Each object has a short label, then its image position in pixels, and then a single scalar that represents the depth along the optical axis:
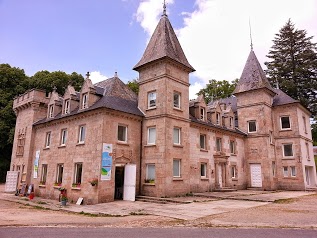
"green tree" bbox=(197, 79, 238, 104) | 49.28
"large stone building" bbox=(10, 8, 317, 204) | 19.47
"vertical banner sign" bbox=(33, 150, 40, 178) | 24.53
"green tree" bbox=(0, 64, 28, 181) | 37.66
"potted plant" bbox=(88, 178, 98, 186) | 17.67
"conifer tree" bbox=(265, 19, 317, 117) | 42.38
